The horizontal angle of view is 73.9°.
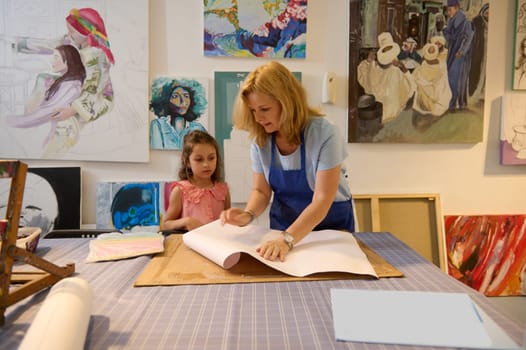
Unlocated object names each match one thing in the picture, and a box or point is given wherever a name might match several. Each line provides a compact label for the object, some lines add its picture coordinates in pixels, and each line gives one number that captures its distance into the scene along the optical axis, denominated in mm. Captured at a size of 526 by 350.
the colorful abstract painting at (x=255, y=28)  1949
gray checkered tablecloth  570
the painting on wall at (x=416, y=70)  2000
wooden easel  645
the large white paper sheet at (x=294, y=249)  852
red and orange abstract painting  2143
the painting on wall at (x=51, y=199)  1946
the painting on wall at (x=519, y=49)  2061
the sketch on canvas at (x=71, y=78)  1920
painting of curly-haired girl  1989
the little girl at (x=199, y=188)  1709
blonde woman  1076
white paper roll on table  474
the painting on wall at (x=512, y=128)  2115
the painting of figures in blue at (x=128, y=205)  2002
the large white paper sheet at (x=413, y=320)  559
